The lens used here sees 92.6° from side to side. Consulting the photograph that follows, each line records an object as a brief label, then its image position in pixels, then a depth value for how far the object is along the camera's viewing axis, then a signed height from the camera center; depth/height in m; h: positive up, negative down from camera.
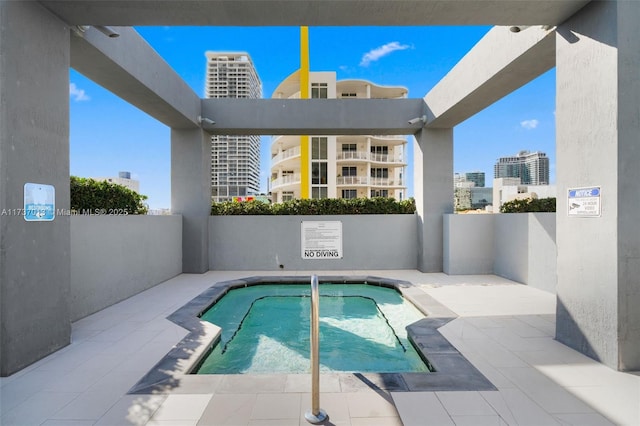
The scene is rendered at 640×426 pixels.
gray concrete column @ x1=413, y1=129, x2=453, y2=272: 8.45 +0.62
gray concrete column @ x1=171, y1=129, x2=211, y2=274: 8.40 +0.64
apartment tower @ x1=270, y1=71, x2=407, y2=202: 24.80 +4.52
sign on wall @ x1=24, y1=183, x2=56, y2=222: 3.28 +0.12
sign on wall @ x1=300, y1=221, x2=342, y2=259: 8.98 -0.83
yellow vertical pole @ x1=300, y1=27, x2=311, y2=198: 19.30 +8.17
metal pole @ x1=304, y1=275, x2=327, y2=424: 2.39 -1.23
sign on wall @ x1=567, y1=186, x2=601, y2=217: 3.39 +0.10
